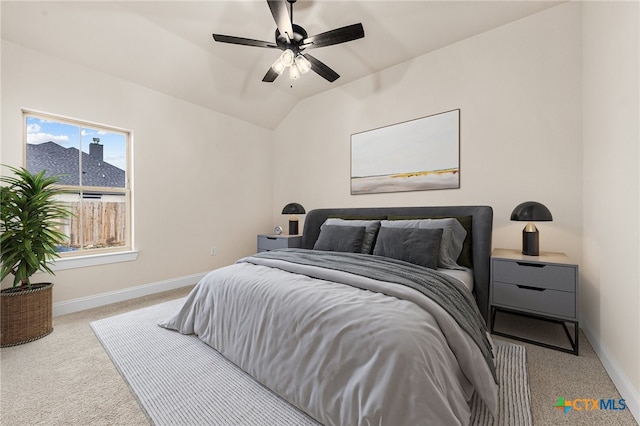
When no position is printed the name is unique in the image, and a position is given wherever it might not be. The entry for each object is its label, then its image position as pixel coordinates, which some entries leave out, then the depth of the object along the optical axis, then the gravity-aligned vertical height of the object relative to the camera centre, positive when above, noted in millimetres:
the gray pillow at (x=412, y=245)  2271 -293
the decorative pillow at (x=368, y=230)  2812 -194
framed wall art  3055 +710
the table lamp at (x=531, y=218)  2244 -47
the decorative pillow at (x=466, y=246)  2570 -327
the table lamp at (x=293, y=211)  4055 +17
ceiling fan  2049 +1454
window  2736 +447
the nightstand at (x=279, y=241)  3897 -439
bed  1103 -612
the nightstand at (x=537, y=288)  2018 -603
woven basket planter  2145 -861
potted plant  2162 -344
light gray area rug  1392 -1069
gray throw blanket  1438 -417
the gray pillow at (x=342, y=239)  2799 -289
